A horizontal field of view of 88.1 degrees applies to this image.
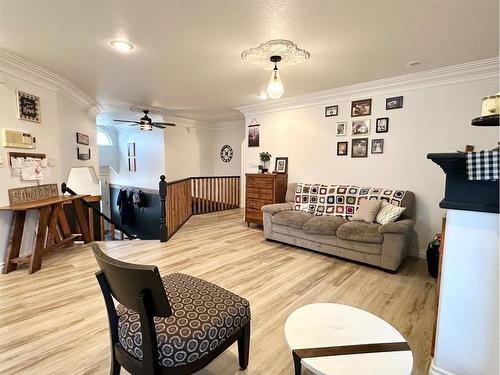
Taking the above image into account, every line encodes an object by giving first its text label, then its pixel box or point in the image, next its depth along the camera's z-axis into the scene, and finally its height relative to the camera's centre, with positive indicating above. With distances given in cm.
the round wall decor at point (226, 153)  802 +38
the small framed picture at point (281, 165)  511 +1
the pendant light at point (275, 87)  257 +78
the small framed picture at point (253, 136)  558 +65
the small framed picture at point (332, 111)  439 +95
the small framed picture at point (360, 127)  406 +62
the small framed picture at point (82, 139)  470 +48
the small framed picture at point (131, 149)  829 +51
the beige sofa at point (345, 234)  305 -90
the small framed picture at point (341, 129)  430 +62
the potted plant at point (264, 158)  515 +15
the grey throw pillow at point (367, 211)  350 -61
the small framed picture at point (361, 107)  404 +93
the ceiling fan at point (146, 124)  580 +94
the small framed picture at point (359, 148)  410 +29
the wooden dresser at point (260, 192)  479 -50
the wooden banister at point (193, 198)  428 -74
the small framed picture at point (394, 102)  374 +93
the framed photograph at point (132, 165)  831 -1
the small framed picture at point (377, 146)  394 +31
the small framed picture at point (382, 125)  387 +62
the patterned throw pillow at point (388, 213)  331 -61
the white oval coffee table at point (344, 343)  117 -90
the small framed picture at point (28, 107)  319 +74
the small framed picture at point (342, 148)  431 +30
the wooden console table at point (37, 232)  296 -82
